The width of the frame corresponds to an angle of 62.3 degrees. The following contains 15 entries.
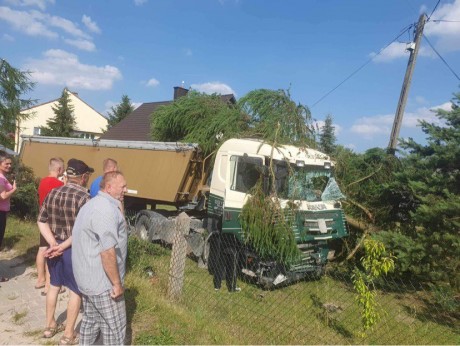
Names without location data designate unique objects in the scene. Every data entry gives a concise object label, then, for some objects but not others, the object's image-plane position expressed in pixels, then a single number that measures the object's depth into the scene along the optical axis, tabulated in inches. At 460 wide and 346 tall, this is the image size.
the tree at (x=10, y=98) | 379.6
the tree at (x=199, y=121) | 340.5
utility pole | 403.2
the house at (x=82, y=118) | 1584.0
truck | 251.4
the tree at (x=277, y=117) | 299.3
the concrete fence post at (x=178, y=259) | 185.8
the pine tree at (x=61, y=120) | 1392.7
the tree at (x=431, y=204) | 220.4
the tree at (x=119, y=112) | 1576.0
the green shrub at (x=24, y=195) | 365.4
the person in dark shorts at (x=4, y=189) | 198.1
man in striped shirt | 107.3
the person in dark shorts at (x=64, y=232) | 135.5
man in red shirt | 187.5
